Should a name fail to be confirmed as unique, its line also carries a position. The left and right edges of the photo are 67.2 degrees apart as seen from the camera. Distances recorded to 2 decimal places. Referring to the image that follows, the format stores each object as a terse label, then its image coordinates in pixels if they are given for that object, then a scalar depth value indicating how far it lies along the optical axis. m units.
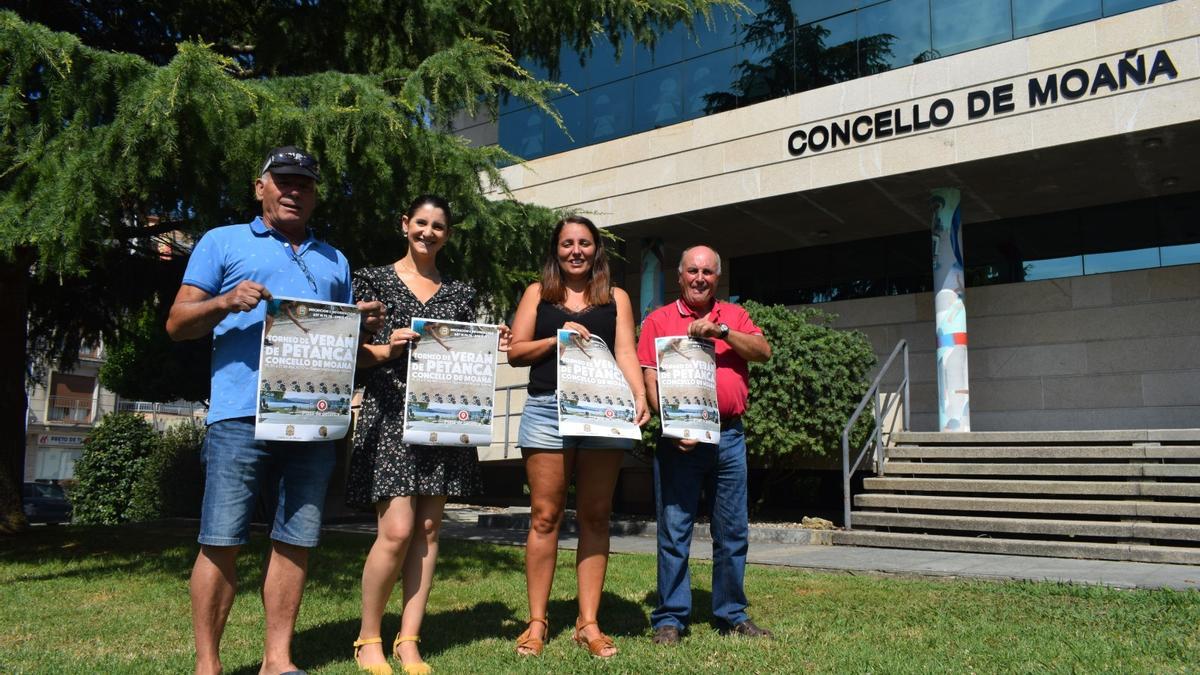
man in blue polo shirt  3.29
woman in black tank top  4.12
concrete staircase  8.01
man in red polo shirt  4.35
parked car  24.62
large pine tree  5.48
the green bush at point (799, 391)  10.70
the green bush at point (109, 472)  18.38
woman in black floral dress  3.75
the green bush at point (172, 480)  16.42
